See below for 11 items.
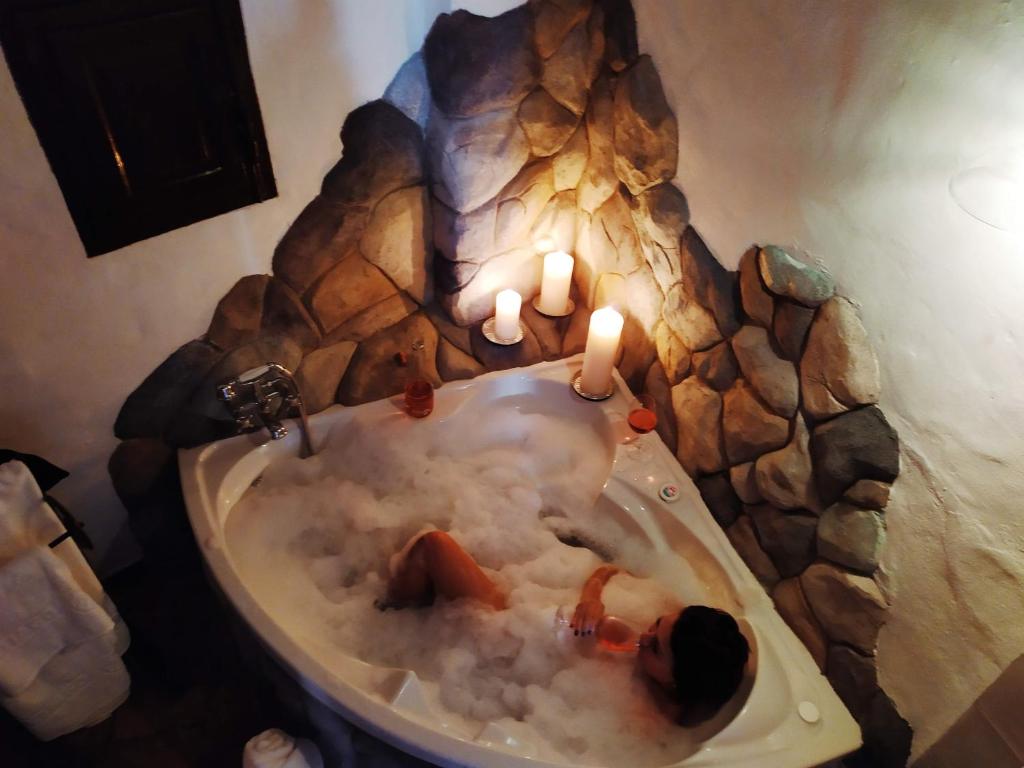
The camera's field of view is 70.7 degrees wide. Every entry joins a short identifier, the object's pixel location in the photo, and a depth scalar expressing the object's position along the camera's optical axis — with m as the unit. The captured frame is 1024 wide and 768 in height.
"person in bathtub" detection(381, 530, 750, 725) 1.41
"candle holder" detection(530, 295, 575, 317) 2.23
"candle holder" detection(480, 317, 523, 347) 2.16
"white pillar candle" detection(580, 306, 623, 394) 1.92
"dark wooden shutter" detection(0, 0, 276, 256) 1.21
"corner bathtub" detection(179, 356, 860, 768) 1.40
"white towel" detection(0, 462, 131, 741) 1.32
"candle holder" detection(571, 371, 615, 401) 2.08
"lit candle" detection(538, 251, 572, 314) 2.11
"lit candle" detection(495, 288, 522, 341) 2.09
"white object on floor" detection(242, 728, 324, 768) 1.54
